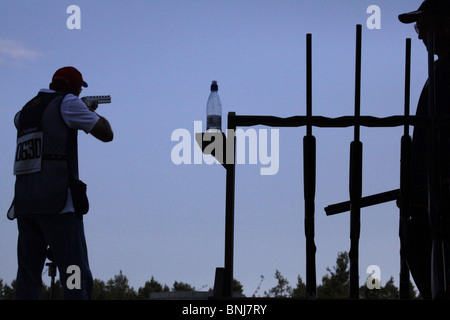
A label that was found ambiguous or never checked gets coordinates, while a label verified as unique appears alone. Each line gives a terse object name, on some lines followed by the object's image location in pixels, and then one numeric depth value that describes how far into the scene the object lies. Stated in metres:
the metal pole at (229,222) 6.80
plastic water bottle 7.69
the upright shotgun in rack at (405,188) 7.37
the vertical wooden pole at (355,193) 7.24
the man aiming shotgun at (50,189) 8.83
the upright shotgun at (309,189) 6.92
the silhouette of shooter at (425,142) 8.48
